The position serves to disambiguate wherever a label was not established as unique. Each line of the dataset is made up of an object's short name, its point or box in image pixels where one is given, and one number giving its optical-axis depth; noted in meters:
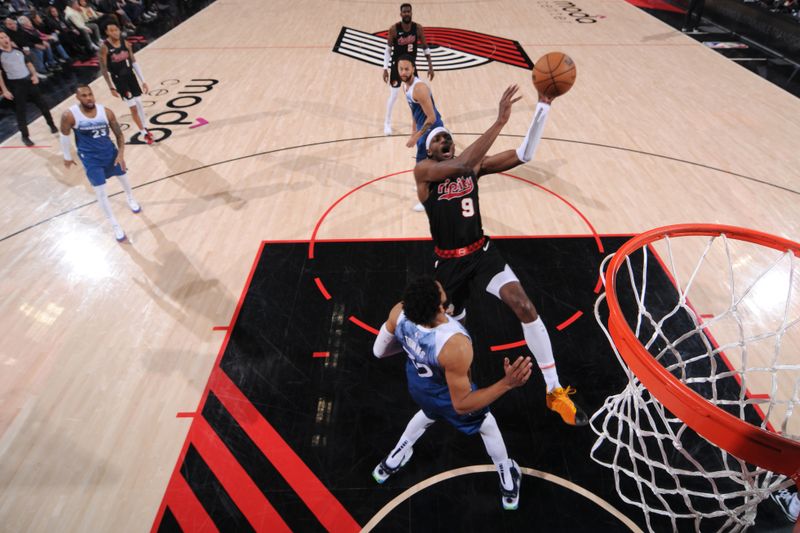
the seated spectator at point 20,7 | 10.65
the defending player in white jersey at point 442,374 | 2.62
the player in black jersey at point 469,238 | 3.69
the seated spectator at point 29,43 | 9.09
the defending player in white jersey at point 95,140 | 5.16
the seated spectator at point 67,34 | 10.95
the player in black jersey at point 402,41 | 7.21
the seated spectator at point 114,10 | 12.52
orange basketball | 3.56
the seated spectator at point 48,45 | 9.99
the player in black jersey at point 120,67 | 7.03
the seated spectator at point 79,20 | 11.25
